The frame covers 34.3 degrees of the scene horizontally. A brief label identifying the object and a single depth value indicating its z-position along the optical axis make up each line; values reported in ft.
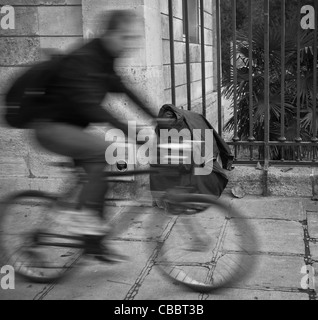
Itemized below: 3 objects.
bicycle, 10.44
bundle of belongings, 15.72
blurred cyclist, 10.11
